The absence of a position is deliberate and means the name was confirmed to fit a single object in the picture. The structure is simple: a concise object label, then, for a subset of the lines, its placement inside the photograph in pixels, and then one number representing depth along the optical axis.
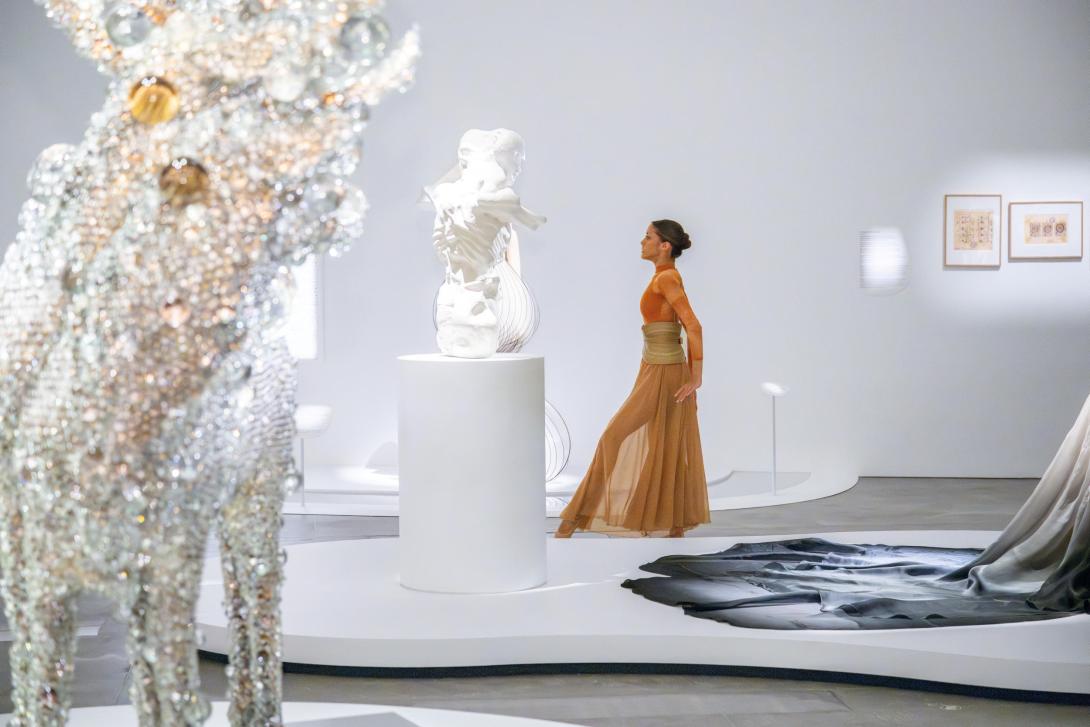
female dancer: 5.75
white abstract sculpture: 4.48
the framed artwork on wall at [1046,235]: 9.12
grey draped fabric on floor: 3.97
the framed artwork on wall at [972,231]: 9.19
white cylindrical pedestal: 4.32
